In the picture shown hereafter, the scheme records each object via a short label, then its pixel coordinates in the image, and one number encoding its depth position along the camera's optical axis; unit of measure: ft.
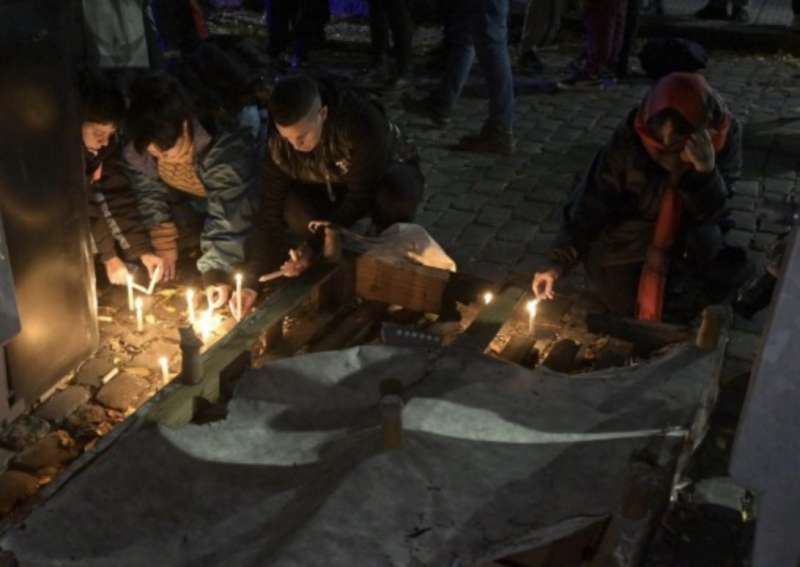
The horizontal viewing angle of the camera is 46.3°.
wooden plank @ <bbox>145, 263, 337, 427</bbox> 10.94
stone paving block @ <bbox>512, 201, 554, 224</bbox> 21.68
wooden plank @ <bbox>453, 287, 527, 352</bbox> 12.71
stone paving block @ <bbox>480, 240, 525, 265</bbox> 19.56
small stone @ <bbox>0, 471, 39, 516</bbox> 11.96
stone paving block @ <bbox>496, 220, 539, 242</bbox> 20.62
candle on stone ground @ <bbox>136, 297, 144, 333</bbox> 15.98
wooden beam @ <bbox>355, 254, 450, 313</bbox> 15.40
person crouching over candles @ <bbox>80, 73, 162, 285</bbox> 17.04
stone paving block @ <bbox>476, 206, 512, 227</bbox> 21.44
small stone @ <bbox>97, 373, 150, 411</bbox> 14.30
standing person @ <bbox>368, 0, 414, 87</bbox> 31.58
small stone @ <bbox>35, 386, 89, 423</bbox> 13.98
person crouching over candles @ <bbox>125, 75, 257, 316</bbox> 14.94
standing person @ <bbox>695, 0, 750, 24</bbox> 41.52
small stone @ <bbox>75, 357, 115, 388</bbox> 14.84
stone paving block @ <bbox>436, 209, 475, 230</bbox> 21.26
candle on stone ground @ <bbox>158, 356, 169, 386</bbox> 13.93
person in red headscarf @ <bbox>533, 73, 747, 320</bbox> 14.25
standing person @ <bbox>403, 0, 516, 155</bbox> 25.23
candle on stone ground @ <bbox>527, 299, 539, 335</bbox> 14.32
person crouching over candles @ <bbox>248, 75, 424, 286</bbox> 15.39
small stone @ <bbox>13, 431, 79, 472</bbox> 12.80
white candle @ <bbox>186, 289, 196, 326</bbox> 15.46
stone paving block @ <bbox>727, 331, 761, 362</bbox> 15.69
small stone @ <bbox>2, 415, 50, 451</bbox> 13.25
